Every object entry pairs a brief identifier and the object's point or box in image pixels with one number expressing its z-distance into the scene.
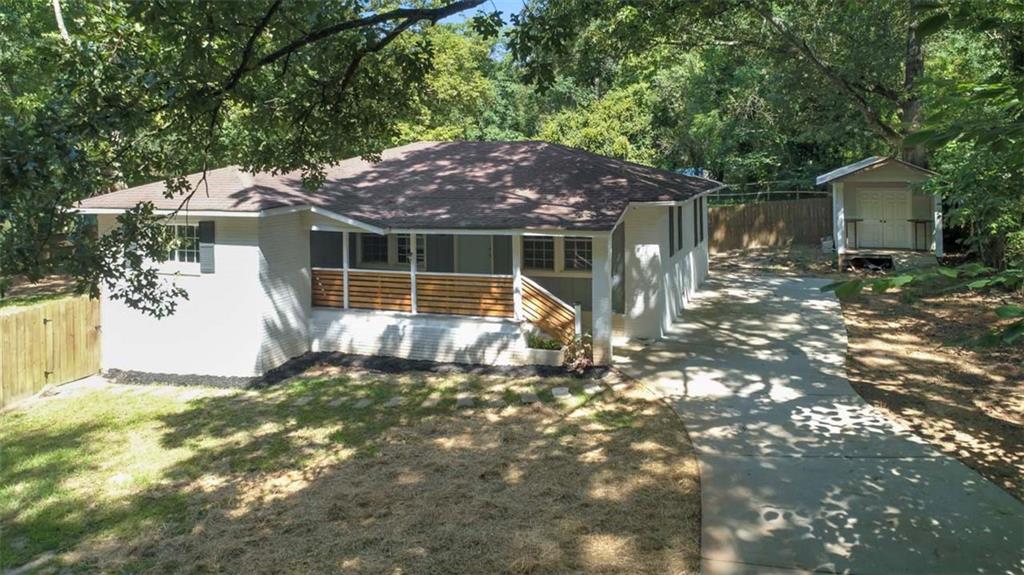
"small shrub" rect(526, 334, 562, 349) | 12.55
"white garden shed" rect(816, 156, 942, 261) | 22.83
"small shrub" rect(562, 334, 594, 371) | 12.23
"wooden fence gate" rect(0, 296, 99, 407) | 11.52
